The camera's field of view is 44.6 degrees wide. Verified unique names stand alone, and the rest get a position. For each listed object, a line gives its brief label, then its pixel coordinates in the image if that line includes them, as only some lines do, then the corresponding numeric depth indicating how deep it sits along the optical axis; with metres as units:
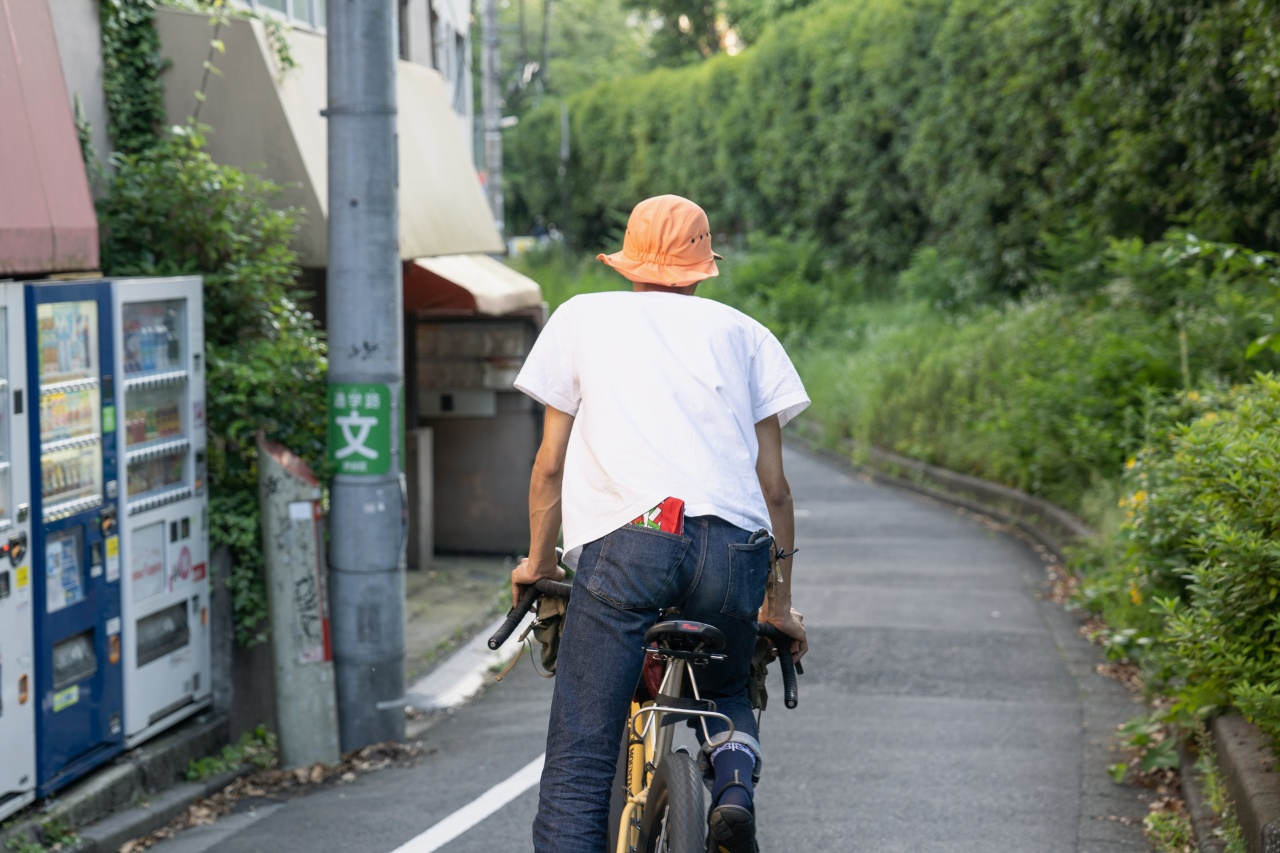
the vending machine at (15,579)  5.63
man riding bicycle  3.70
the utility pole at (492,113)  29.47
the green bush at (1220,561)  5.14
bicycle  3.52
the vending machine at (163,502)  6.59
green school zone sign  7.25
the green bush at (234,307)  7.28
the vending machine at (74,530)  5.88
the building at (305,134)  7.85
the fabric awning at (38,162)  6.12
